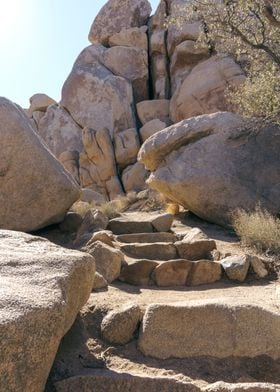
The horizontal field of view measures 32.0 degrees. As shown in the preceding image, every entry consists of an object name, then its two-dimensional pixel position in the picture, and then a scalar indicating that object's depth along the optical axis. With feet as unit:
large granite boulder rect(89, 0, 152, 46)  84.79
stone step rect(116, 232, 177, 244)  27.63
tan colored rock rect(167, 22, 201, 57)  72.63
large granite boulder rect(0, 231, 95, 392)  9.52
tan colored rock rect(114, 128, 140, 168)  72.28
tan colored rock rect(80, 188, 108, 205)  61.09
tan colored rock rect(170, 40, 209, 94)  72.23
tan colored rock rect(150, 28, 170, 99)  77.97
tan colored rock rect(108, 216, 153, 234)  30.27
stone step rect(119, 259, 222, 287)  21.67
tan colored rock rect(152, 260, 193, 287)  21.64
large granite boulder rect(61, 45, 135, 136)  76.13
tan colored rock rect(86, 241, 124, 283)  21.03
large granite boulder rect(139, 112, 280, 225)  34.27
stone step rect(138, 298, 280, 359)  13.96
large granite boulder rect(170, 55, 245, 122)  64.95
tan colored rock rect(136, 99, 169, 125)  75.36
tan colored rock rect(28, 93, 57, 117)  94.43
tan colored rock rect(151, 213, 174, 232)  30.32
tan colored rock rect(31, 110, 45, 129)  90.79
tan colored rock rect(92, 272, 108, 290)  18.71
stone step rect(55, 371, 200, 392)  11.57
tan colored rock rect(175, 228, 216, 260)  24.72
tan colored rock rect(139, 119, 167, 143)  71.31
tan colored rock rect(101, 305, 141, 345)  14.44
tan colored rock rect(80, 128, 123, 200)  73.05
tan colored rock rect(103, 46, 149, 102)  79.56
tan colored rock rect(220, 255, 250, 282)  21.98
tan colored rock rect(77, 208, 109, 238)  28.60
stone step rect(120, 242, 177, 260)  24.53
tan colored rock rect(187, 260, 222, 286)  21.83
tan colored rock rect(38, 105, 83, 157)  80.38
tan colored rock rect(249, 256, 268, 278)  22.45
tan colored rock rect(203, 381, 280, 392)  11.42
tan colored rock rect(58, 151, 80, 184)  77.05
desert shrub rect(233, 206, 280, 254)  26.00
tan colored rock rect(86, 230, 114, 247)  24.38
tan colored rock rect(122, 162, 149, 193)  68.80
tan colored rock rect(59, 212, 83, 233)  30.17
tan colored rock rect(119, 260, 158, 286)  21.65
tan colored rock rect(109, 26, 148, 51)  81.00
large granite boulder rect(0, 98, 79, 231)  27.81
